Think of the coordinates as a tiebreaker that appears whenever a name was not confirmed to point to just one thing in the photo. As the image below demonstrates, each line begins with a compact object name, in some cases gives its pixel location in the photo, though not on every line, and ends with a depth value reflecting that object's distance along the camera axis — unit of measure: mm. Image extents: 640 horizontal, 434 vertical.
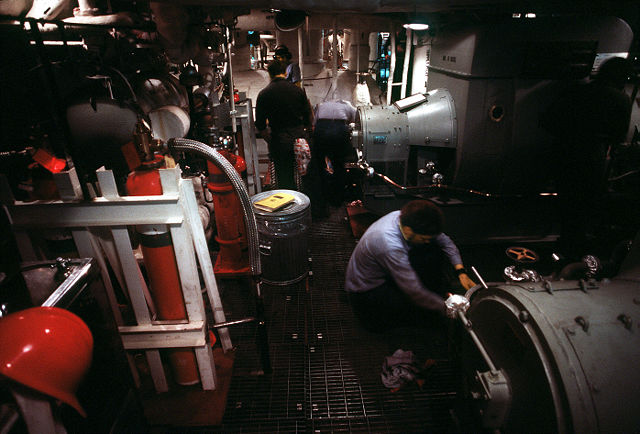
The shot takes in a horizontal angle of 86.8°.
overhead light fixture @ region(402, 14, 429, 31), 4839
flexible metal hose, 2625
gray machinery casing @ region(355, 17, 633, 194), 4090
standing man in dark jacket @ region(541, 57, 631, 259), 3814
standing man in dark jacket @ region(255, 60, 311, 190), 5281
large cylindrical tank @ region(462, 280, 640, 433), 1529
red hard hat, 1045
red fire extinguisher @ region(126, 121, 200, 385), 2514
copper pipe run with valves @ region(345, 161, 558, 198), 4652
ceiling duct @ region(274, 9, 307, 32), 5031
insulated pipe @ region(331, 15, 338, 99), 6812
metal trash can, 3971
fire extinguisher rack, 2332
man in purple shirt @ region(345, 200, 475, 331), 2943
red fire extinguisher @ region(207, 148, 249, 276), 4016
